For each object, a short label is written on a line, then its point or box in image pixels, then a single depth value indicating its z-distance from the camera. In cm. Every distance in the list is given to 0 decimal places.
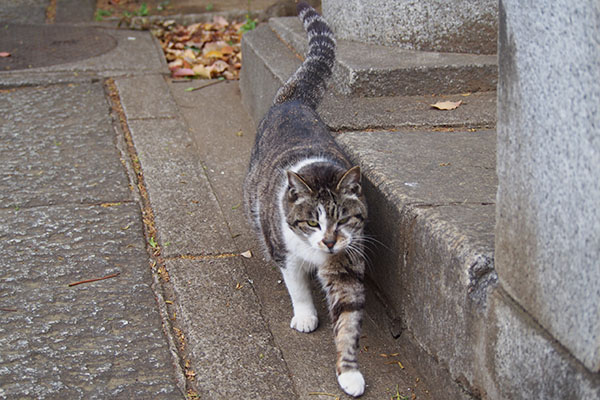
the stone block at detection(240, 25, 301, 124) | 460
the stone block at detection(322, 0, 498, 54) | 415
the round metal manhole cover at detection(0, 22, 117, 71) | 590
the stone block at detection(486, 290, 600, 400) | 172
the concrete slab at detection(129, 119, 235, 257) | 353
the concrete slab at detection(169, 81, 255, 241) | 398
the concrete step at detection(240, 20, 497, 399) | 229
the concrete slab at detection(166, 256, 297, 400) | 256
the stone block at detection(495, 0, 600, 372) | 154
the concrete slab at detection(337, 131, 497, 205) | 275
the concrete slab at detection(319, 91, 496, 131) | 364
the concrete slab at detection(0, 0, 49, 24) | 719
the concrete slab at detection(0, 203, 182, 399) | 253
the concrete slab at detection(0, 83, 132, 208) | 393
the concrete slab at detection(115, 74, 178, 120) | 507
